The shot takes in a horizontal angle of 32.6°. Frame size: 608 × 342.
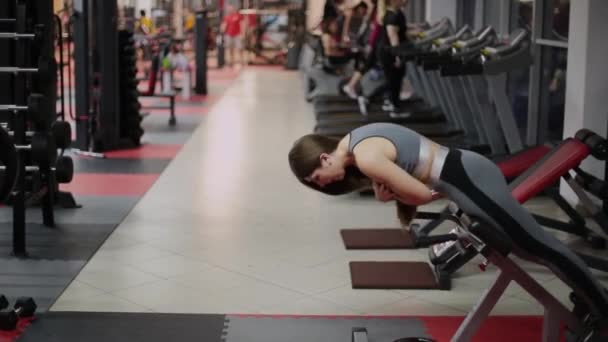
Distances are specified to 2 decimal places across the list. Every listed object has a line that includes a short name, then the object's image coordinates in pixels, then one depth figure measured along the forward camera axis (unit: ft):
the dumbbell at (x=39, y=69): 19.29
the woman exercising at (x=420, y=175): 12.21
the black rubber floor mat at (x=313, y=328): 14.88
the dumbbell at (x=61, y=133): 20.66
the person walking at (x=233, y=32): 66.54
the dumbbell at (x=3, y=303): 15.25
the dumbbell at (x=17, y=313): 14.96
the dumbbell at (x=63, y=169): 20.52
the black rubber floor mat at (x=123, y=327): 14.82
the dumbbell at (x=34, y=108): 18.98
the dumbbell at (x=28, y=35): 19.20
